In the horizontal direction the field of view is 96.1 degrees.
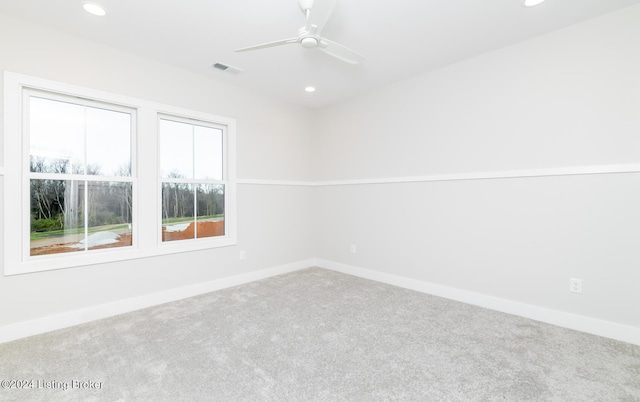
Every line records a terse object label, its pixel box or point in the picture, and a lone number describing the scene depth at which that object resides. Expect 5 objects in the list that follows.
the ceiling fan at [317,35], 1.82
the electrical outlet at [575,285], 2.46
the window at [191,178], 3.27
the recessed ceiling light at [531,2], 2.14
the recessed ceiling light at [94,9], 2.19
